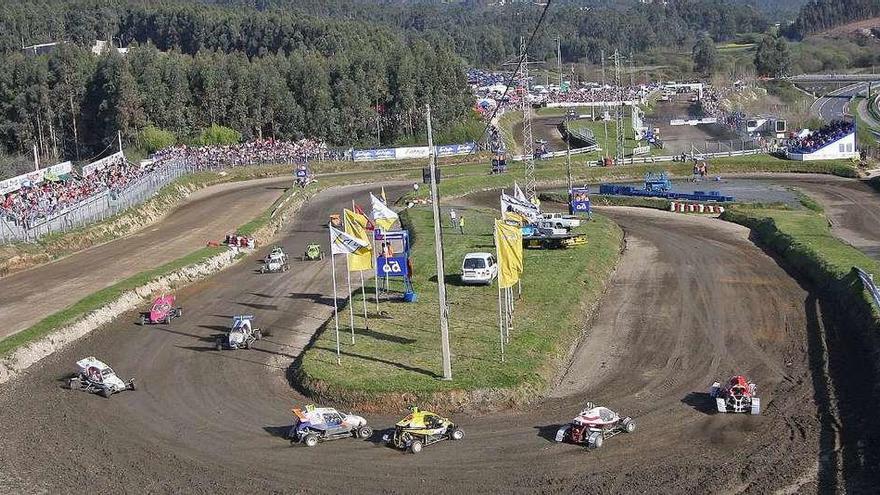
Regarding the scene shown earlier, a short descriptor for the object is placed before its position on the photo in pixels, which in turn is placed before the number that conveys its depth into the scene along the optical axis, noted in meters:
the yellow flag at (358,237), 40.34
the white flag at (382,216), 48.06
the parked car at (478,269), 49.81
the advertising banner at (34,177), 76.06
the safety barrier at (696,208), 79.69
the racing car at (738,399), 32.06
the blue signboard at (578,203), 75.56
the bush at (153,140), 127.00
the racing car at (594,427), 29.50
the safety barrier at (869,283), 41.28
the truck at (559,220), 64.75
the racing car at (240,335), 42.31
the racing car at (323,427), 30.55
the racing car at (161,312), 47.75
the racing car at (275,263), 61.00
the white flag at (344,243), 39.94
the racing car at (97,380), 36.94
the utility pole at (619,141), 114.01
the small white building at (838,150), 107.06
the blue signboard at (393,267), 45.06
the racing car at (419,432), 29.70
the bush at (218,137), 128.88
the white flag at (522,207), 61.72
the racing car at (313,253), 65.12
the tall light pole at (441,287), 32.09
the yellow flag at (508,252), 36.47
